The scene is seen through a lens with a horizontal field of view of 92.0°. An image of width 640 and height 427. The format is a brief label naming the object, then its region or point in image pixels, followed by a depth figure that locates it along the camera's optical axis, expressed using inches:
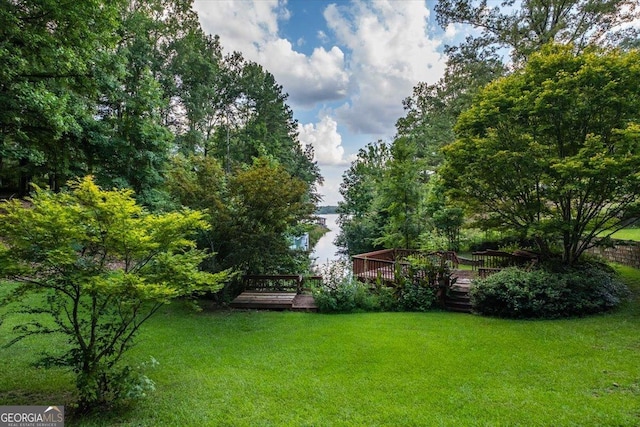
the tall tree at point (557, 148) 302.7
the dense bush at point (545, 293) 302.5
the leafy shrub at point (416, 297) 353.4
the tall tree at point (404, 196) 621.6
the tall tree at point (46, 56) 291.3
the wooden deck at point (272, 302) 350.3
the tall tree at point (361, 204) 828.6
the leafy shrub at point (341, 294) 349.1
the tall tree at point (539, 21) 517.0
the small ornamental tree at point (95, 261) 133.5
